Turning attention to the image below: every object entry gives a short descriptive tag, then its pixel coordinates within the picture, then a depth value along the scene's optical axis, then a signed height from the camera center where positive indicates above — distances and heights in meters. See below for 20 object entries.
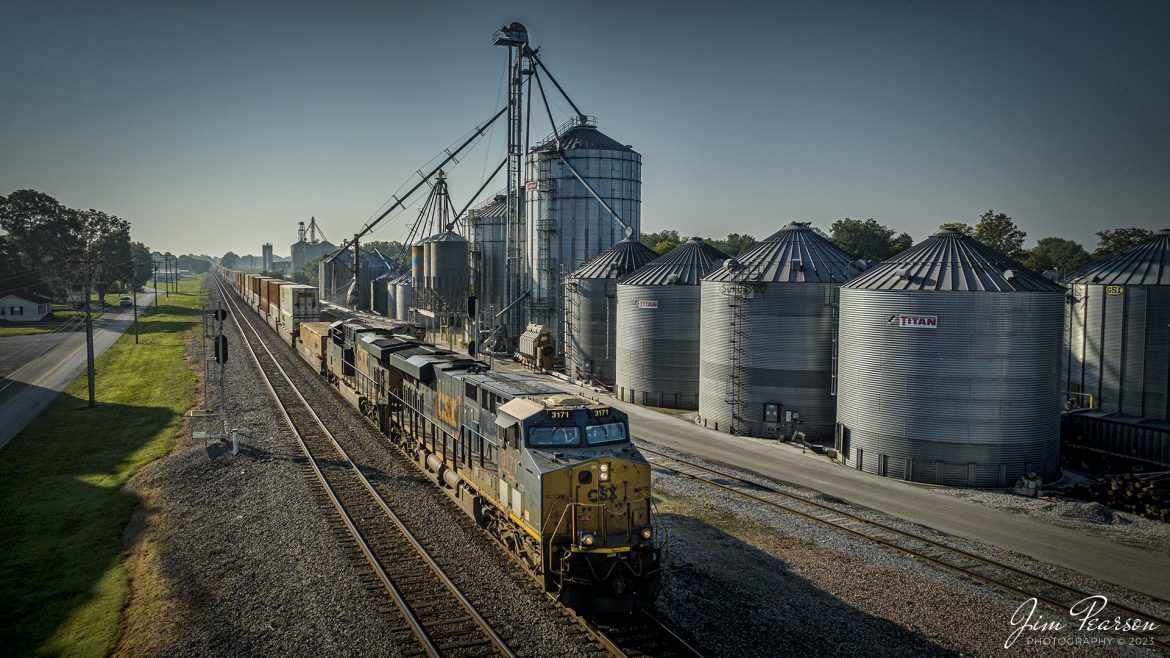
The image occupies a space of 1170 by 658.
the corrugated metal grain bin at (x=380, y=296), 111.56 -0.23
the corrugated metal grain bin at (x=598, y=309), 52.75 -0.83
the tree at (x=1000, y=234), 85.50 +8.29
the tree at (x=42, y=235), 100.44 +7.84
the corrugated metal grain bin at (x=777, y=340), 36.44 -2.07
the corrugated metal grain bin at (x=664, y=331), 45.28 -2.07
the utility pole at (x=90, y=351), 40.75 -3.48
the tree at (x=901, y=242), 99.25 +8.71
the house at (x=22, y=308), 85.69 -2.26
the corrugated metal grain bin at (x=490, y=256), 74.12 +4.15
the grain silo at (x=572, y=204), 61.62 +8.06
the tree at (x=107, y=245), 111.81 +7.51
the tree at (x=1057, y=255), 78.12 +7.89
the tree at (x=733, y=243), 153.00 +12.35
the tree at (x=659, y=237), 153.00 +13.82
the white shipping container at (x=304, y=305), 60.53 -0.97
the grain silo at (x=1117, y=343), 32.41 -1.91
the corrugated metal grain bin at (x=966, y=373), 28.50 -2.80
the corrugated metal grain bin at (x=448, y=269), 73.88 +2.72
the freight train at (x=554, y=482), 15.62 -4.50
